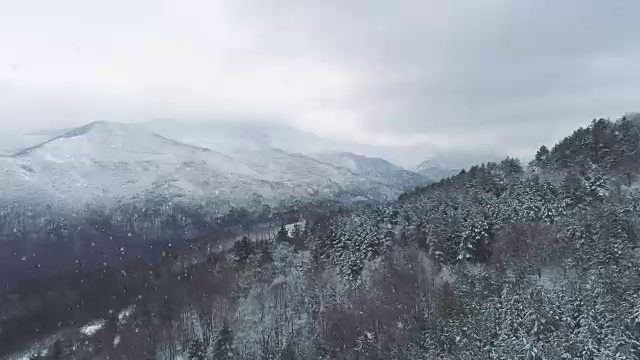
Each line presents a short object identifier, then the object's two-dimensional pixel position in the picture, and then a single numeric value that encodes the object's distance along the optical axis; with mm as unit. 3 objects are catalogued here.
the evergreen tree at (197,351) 132625
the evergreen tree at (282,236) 181000
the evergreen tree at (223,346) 130375
